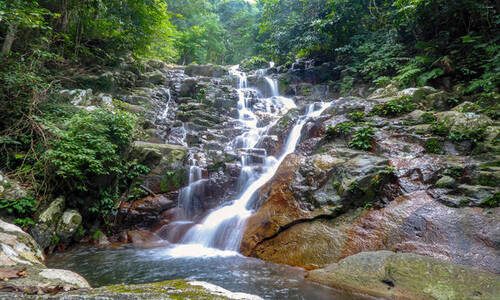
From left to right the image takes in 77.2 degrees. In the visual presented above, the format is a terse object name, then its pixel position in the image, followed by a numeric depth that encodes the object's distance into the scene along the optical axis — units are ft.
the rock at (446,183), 20.83
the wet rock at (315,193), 22.70
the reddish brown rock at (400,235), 17.20
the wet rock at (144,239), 26.71
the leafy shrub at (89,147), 24.77
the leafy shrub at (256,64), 74.13
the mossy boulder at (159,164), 31.83
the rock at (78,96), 34.66
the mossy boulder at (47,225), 22.16
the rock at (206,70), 69.42
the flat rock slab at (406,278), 13.87
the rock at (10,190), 22.61
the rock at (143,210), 29.32
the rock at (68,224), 23.84
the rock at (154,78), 56.39
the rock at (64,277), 9.62
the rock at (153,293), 7.48
